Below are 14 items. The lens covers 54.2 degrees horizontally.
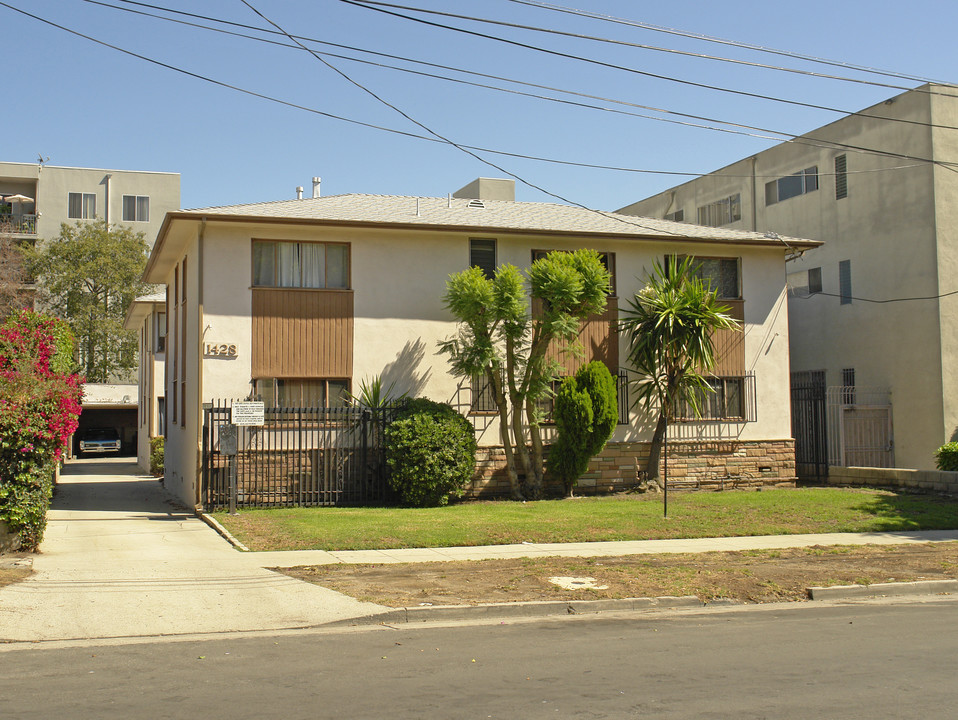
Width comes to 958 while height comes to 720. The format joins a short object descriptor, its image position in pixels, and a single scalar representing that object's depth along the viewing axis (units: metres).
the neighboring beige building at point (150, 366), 32.72
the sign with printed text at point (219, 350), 19.47
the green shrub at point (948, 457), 21.39
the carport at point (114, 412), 46.03
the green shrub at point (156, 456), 32.44
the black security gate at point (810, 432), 25.41
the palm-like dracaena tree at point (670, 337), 21.25
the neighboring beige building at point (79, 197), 52.94
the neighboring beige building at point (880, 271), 26.41
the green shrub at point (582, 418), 20.44
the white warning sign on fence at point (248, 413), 17.45
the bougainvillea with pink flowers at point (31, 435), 12.09
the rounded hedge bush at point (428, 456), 18.83
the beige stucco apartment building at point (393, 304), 19.80
